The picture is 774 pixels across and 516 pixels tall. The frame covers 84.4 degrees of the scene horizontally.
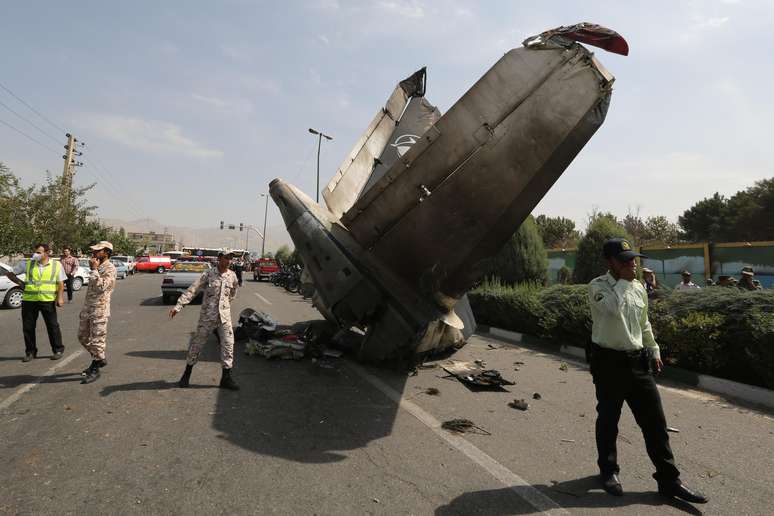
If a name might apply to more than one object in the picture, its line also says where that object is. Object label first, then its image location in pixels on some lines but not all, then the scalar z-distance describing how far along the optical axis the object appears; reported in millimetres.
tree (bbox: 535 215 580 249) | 50781
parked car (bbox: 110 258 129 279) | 29806
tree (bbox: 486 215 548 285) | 13555
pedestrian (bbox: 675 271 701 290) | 8855
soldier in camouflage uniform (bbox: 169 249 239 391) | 5375
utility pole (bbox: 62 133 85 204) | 31422
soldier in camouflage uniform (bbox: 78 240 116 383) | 5570
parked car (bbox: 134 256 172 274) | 43141
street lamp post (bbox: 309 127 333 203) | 34281
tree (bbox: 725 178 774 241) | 37906
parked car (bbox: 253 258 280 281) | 35438
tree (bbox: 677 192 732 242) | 43531
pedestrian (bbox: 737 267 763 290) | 8203
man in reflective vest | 6562
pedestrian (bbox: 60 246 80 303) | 15141
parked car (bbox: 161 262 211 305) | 14977
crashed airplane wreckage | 4441
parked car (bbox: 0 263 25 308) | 13172
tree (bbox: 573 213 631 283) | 13305
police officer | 3148
